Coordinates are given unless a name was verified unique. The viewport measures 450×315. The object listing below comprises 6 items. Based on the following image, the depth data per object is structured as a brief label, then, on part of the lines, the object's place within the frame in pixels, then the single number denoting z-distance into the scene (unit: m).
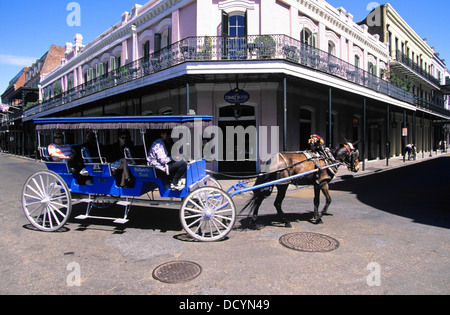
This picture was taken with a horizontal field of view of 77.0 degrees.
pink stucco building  12.57
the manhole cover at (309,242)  4.59
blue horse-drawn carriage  5.00
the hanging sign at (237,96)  13.51
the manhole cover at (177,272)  3.57
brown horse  5.75
